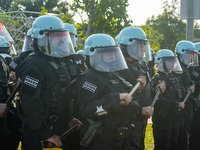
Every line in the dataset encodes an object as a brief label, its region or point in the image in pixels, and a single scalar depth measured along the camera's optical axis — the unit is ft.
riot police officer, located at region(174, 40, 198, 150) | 18.88
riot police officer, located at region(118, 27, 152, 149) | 12.94
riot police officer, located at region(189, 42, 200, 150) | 20.14
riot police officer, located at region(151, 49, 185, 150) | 17.51
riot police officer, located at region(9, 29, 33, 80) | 17.34
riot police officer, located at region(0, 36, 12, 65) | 18.93
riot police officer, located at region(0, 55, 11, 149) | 12.42
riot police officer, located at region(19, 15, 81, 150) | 9.61
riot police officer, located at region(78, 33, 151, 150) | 10.30
